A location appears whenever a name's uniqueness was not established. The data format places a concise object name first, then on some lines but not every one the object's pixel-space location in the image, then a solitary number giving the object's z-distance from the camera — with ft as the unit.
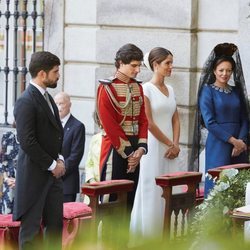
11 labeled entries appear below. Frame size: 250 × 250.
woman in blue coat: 57.77
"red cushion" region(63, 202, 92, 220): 49.42
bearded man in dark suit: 43.70
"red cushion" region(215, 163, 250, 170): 48.36
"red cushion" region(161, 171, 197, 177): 45.74
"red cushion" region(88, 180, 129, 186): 41.27
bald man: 57.41
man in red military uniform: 50.62
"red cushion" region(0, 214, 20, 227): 47.43
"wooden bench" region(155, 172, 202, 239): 44.68
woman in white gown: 54.70
